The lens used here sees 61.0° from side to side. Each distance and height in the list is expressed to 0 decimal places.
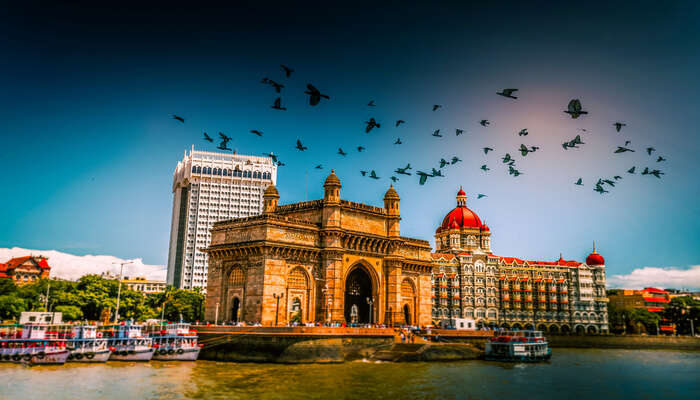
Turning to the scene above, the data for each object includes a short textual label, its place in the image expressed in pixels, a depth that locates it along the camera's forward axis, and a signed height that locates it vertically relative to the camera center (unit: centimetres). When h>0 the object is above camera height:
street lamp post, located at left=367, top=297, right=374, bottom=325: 7100 +116
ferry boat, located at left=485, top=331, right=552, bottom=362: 6338 -280
